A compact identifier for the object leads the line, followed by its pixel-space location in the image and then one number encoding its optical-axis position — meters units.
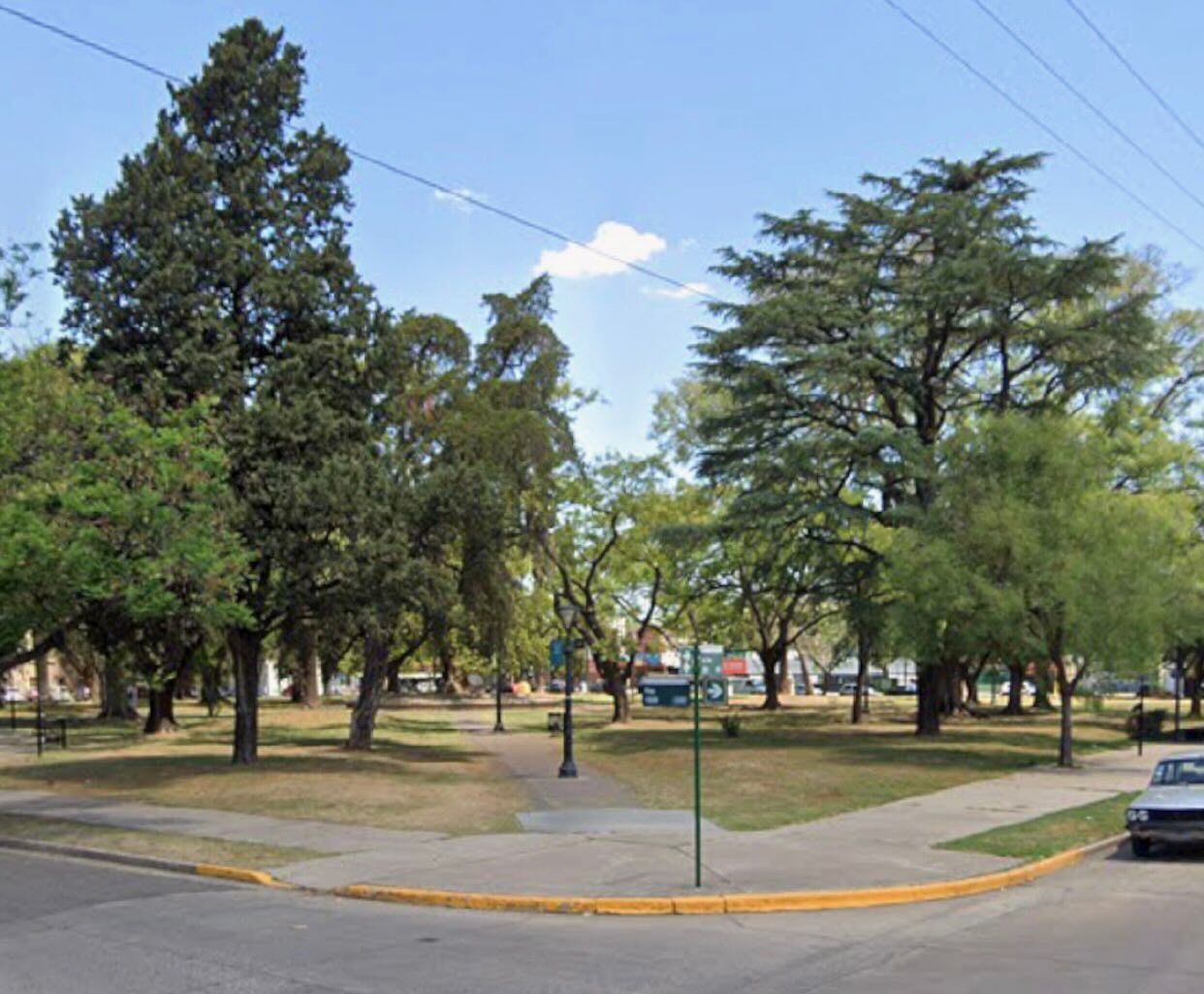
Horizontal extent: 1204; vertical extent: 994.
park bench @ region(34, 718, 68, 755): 32.88
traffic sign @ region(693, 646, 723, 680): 12.50
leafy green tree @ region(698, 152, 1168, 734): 34.00
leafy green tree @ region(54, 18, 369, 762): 23.33
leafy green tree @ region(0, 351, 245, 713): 16.61
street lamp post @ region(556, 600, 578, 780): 24.70
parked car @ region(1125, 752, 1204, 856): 14.23
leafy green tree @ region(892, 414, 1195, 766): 25.80
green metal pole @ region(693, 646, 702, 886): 11.88
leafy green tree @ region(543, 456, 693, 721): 45.81
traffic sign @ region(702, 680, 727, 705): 12.51
